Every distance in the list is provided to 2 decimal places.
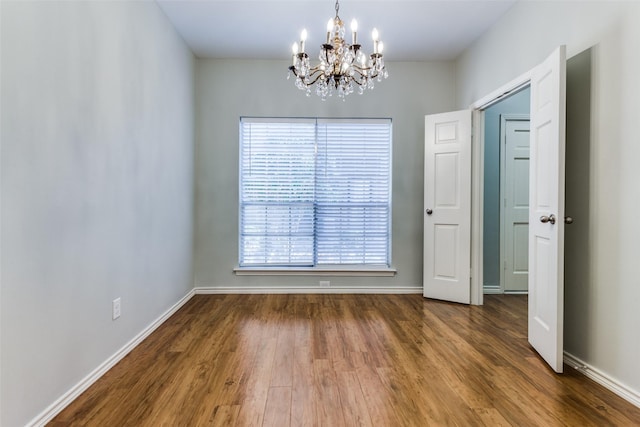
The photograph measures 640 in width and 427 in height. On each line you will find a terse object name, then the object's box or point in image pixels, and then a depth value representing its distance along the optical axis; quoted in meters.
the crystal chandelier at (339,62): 2.23
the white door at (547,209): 2.11
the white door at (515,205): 4.13
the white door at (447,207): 3.61
